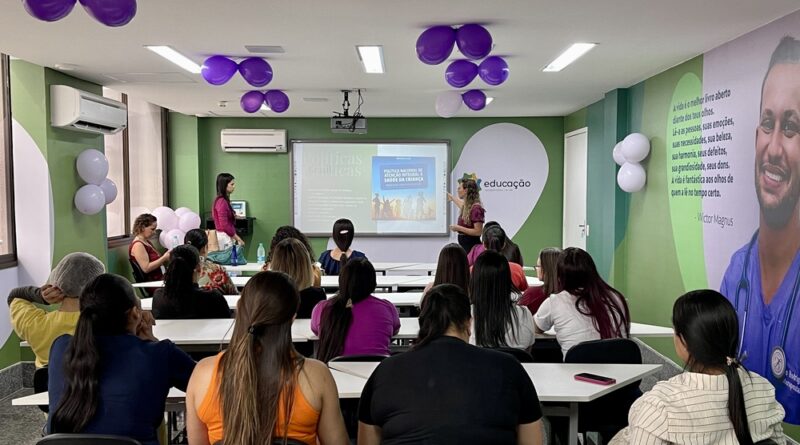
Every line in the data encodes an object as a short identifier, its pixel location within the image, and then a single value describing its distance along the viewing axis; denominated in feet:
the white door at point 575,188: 28.31
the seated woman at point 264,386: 6.17
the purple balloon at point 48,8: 8.78
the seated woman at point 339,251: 18.01
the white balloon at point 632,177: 20.75
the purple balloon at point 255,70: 16.87
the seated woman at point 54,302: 9.39
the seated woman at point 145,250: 21.18
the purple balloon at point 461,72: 16.39
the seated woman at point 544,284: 13.35
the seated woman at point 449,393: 6.18
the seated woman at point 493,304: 10.39
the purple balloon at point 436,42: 13.50
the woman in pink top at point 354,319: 10.47
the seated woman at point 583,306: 10.78
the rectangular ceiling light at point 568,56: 16.14
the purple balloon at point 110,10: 9.10
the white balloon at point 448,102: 21.44
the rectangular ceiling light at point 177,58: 16.51
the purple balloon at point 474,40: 13.26
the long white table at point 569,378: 8.25
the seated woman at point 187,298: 13.08
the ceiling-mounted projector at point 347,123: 23.76
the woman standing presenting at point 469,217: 23.22
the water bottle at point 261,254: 28.37
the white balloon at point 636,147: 20.38
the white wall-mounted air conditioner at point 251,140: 30.63
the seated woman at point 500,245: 15.72
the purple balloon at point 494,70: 16.19
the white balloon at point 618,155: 21.47
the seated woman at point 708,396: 6.14
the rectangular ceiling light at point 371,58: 16.47
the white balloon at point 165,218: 26.61
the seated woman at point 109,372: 6.89
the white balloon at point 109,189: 20.83
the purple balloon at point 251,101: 21.08
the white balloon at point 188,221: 27.25
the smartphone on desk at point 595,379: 8.76
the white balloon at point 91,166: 19.53
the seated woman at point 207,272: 16.33
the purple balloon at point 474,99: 20.92
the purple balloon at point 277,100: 21.56
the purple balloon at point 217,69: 16.63
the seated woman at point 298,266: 13.53
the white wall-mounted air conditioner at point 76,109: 18.53
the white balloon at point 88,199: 19.49
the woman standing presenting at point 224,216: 25.67
